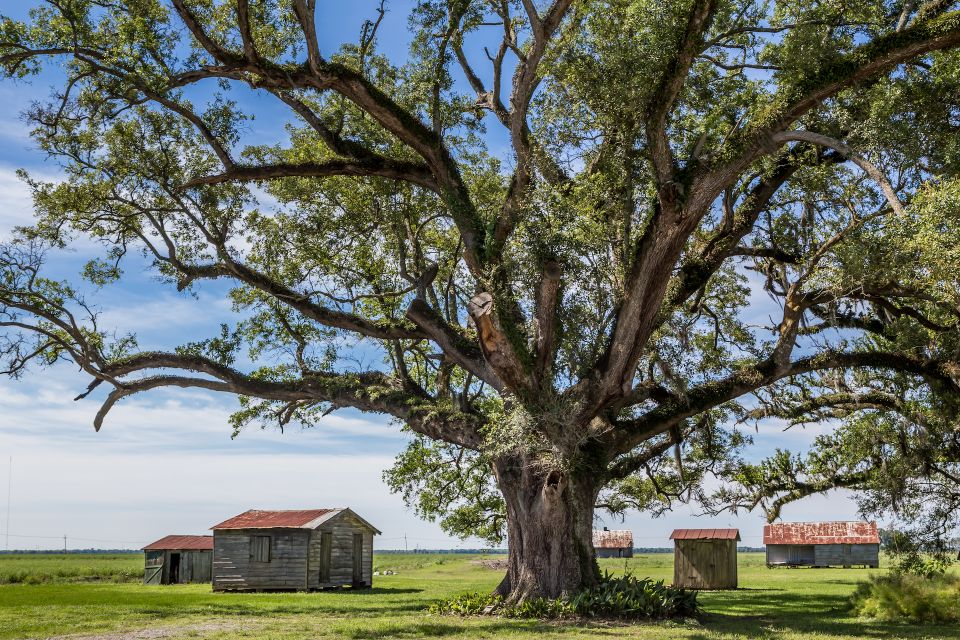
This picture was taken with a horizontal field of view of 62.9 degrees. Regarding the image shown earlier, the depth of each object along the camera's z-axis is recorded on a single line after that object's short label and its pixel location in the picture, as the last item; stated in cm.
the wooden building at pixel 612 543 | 6469
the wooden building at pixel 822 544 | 5869
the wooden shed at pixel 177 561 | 4184
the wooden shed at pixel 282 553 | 3288
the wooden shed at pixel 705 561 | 3553
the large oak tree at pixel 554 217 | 1379
